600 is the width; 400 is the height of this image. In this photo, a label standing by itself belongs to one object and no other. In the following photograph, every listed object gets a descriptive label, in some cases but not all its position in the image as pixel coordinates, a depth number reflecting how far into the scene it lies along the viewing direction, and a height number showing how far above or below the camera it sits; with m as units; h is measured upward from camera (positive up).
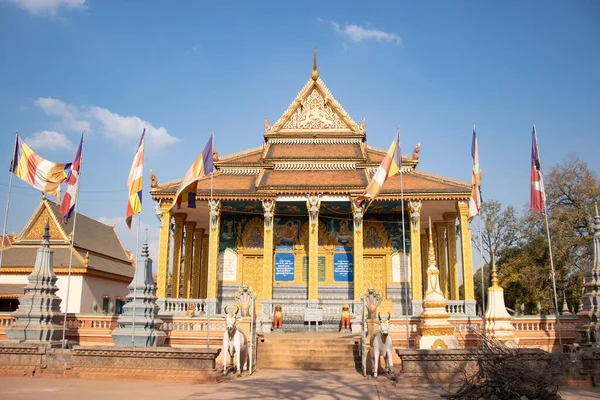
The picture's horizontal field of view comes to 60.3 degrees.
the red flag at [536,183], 15.38 +3.44
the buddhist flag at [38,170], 14.84 +3.65
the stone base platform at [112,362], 10.67 -1.33
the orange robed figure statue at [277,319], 19.00 -0.71
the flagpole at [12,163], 14.95 +3.87
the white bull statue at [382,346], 11.52 -1.04
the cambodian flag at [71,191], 14.59 +3.00
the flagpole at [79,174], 14.60 +3.51
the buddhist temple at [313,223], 20.77 +3.42
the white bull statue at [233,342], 11.77 -0.97
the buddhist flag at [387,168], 15.41 +3.86
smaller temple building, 27.31 +1.82
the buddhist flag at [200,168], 15.82 +3.96
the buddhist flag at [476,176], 15.59 +3.67
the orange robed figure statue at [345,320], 19.28 -0.75
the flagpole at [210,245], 19.43 +2.07
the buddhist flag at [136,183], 15.01 +3.34
